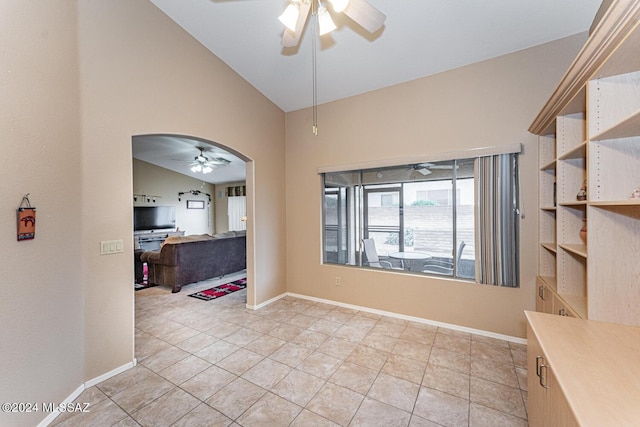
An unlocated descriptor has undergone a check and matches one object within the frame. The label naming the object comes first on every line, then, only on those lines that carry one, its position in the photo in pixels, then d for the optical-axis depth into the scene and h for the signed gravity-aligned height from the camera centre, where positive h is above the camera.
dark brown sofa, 4.62 -0.87
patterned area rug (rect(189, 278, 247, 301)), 4.38 -1.40
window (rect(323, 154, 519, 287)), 2.74 -0.08
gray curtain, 2.70 -0.09
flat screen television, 7.67 -0.08
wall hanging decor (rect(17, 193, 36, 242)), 1.58 -0.03
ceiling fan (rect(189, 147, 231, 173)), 6.68 +1.38
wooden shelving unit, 1.32 +0.27
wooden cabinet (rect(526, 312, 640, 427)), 0.88 -0.67
